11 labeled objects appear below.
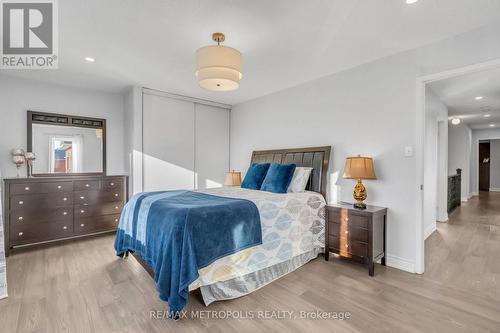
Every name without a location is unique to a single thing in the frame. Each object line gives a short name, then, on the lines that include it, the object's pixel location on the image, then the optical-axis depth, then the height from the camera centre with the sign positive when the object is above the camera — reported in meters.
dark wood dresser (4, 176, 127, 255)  3.31 -0.64
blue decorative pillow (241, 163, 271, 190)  3.64 -0.18
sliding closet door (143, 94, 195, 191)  4.25 +0.39
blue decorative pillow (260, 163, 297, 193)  3.26 -0.18
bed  2.06 -0.77
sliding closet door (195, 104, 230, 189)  4.98 +0.41
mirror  3.80 +0.35
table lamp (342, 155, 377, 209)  2.88 -0.09
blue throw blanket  1.90 -0.62
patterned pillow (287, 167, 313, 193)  3.46 -0.22
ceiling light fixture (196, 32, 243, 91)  2.20 +0.92
